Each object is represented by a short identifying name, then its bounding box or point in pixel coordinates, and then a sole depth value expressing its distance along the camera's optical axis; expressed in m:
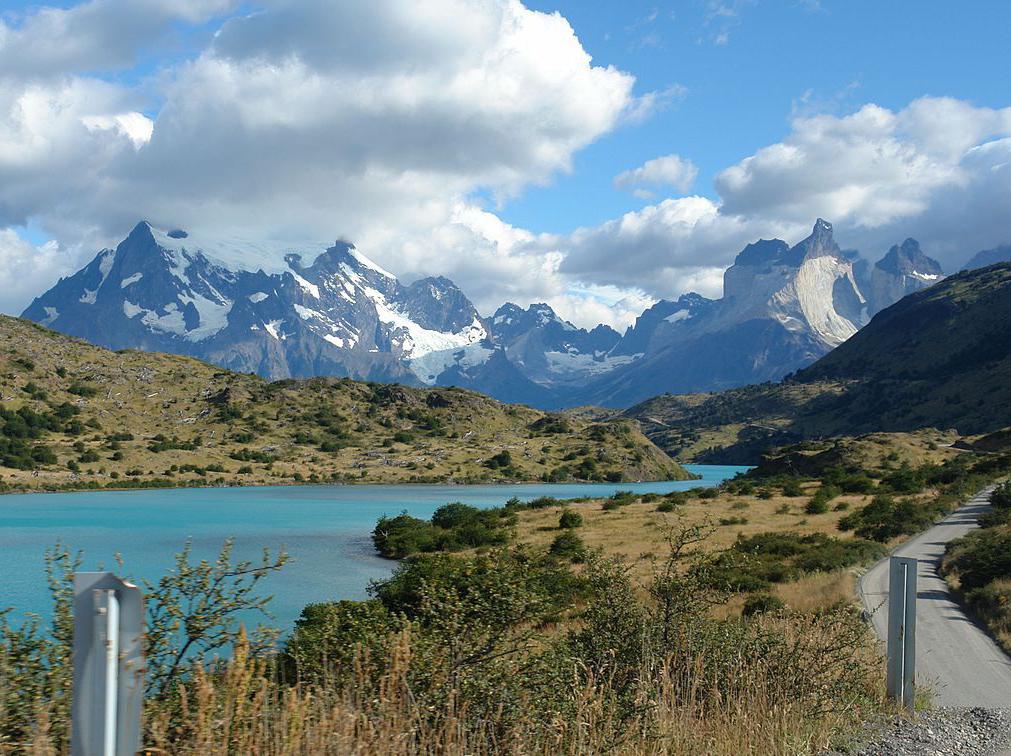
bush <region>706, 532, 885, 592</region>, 34.56
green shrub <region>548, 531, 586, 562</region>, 49.31
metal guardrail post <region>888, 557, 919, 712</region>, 12.37
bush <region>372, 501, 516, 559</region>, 60.41
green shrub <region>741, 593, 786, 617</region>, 26.25
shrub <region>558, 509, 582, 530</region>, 64.75
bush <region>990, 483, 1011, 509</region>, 52.22
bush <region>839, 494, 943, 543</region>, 48.34
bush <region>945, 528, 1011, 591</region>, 29.72
